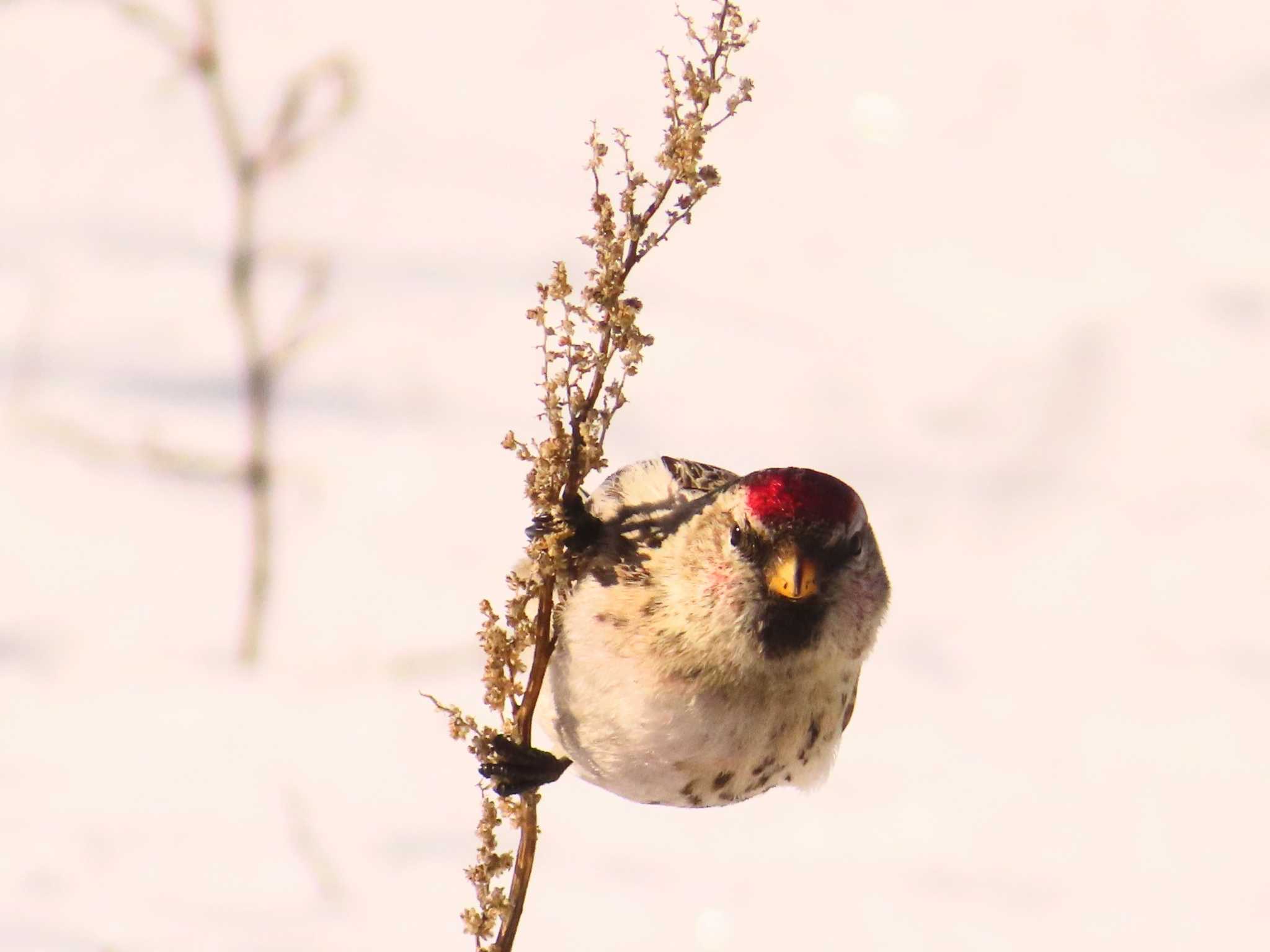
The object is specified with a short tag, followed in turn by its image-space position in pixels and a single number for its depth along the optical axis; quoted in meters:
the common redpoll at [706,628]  3.26
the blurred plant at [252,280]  4.05
